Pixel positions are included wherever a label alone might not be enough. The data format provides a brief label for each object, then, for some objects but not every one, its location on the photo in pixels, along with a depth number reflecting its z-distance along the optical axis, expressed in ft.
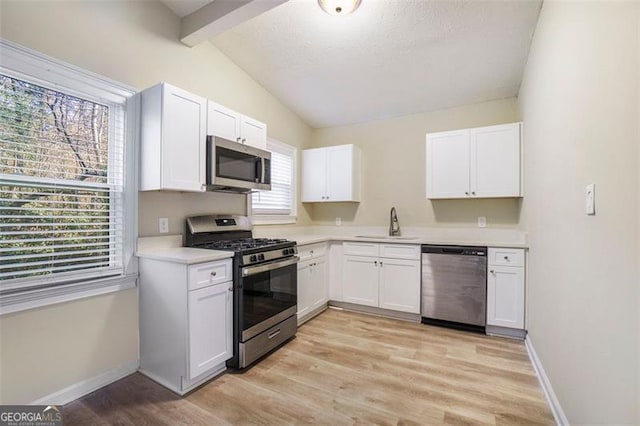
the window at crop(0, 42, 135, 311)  5.61
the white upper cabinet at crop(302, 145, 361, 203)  13.03
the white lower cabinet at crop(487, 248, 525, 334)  9.28
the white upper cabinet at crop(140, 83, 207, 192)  7.11
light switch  4.17
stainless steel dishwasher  9.75
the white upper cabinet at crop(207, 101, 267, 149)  8.31
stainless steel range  7.45
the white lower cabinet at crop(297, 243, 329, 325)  10.34
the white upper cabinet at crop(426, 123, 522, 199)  10.07
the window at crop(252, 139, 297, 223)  11.71
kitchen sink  11.71
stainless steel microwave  8.14
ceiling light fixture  7.47
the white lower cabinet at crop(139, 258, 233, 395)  6.51
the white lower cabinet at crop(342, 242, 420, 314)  10.74
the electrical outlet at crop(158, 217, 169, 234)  8.04
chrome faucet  12.75
